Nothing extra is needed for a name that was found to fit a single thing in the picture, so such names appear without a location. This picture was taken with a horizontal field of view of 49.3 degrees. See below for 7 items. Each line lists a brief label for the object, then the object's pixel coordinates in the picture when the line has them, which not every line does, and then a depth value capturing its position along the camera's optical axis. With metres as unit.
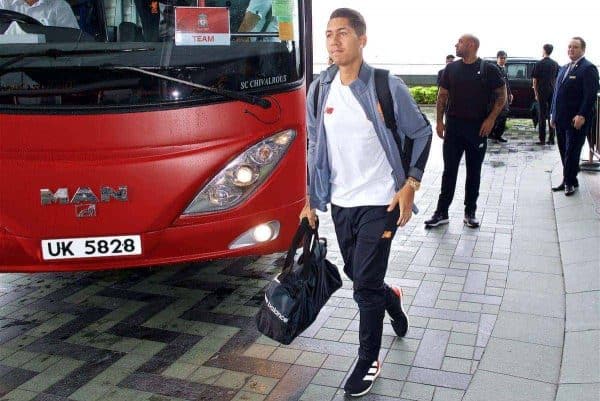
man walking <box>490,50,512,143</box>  12.71
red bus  3.64
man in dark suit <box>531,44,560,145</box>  11.56
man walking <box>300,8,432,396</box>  3.06
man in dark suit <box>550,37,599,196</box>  6.85
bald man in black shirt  6.05
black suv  15.19
